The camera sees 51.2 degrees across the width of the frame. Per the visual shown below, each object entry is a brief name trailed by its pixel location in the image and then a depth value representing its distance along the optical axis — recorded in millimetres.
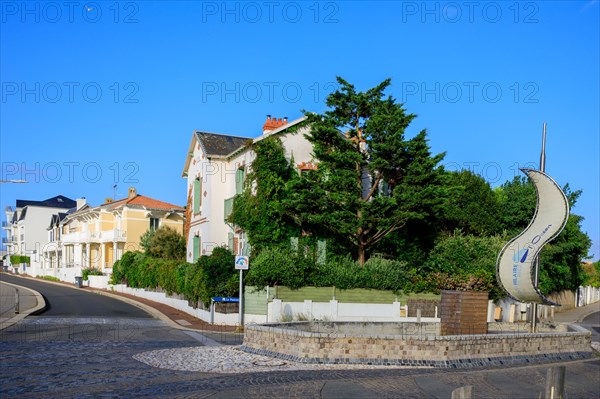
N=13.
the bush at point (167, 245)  43438
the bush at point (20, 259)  93031
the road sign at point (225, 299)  25000
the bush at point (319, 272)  24984
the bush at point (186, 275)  26125
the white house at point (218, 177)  30219
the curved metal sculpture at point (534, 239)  16237
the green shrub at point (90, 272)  54738
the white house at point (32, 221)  98750
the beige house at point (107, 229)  53781
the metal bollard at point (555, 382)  7094
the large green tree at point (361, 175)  27109
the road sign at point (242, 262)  23375
